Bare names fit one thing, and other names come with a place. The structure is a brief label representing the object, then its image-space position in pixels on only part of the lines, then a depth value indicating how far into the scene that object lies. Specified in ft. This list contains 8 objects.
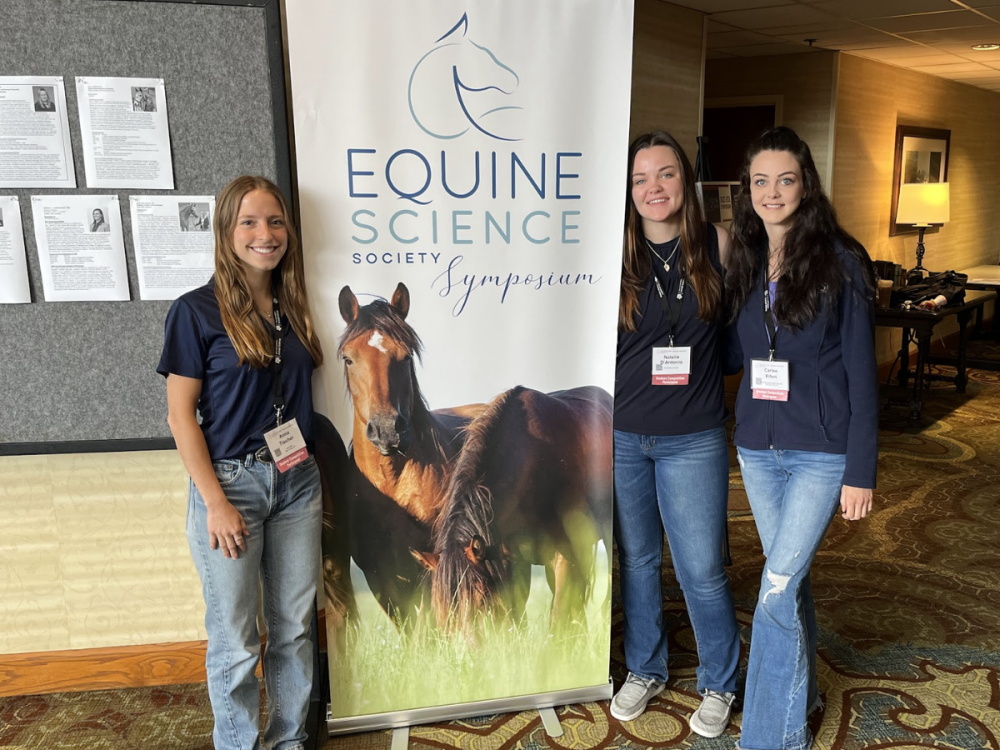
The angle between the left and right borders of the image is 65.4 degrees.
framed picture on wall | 21.53
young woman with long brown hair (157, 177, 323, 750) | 5.42
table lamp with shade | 20.84
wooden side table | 16.31
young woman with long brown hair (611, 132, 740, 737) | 6.29
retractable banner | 5.87
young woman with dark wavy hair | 5.76
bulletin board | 6.08
